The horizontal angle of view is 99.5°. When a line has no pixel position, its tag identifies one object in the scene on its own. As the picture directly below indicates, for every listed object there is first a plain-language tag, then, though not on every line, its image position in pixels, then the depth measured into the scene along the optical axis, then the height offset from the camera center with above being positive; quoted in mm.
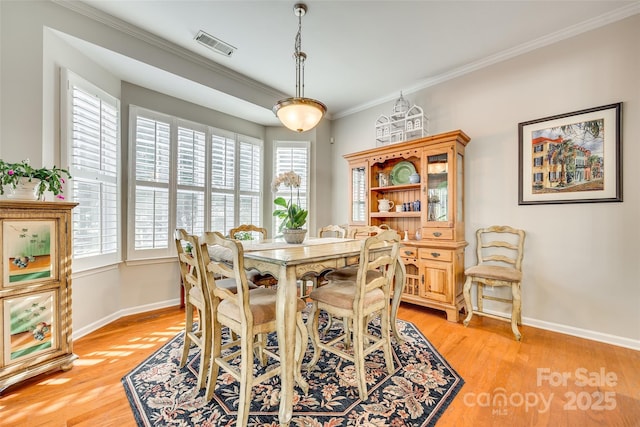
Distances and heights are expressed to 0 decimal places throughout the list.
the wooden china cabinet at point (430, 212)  3047 +15
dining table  1478 -348
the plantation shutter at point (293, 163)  4473 +825
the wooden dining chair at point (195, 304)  1711 -629
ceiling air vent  2750 +1787
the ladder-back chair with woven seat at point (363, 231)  3405 -241
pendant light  2199 +847
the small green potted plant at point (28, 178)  1811 +234
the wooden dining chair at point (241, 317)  1446 -605
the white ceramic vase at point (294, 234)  2416 -197
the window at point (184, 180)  3217 +434
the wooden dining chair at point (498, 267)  2596 -568
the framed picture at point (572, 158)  2443 +547
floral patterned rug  1543 -1175
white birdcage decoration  3474 +1216
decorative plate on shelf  3719 +574
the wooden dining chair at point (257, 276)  2621 -626
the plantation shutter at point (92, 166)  2502 +454
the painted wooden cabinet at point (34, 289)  1758 -537
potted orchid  2416 -67
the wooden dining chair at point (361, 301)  1712 -605
